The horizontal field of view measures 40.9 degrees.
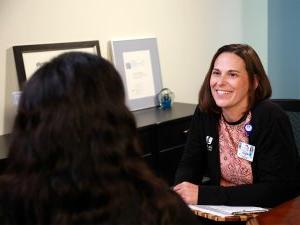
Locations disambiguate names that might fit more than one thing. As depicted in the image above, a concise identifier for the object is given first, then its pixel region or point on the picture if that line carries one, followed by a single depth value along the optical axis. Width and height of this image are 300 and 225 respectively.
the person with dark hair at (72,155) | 0.81
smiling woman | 1.69
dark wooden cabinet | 2.36
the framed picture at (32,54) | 2.29
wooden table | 1.24
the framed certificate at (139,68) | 2.75
